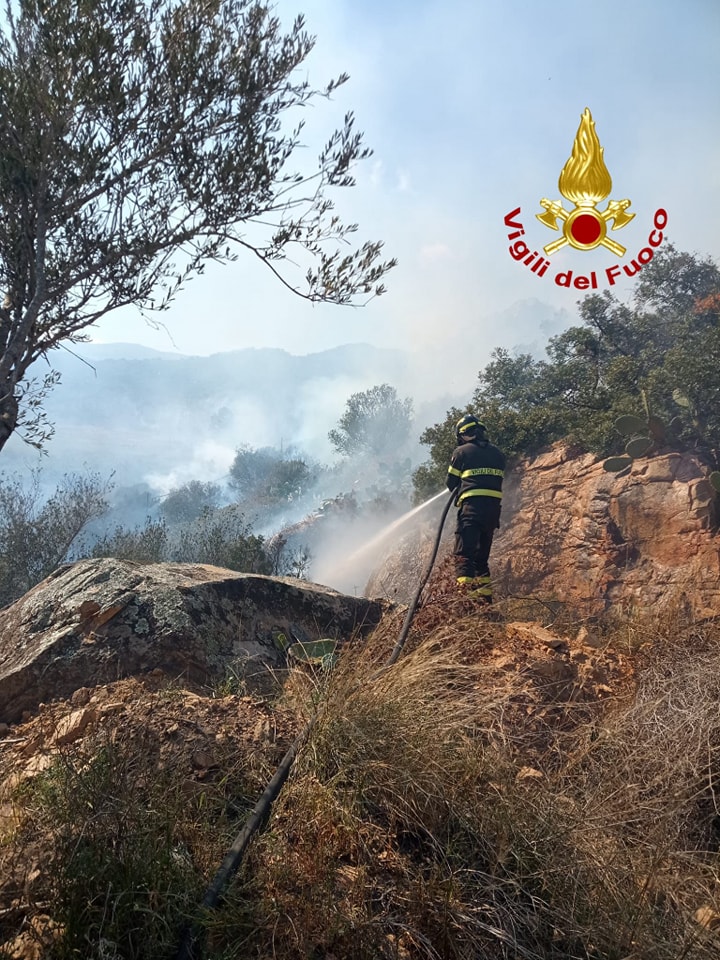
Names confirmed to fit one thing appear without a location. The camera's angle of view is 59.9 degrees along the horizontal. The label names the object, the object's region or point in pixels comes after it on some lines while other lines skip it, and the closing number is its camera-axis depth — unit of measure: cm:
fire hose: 221
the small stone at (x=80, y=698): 399
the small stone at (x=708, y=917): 270
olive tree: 418
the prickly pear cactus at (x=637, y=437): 948
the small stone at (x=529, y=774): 338
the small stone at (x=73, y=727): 339
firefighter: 751
